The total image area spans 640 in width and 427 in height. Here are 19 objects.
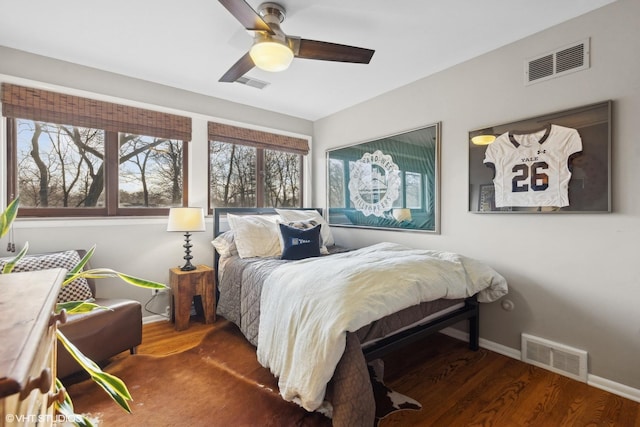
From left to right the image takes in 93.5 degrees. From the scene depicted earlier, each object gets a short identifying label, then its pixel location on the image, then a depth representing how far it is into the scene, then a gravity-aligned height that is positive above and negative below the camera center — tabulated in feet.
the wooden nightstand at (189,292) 9.09 -2.54
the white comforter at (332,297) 4.74 -1.65
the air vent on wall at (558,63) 6.63 +3.42
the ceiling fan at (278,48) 5.98 +3.45
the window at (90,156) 8.16 +1.69
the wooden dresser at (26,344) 1.31 -0.66
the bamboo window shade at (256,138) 11.34 +2.97
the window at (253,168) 11.68 +1.82
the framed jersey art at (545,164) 6.35 +1.10
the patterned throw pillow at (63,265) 6.82 -1.27
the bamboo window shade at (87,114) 7.87 +2.87
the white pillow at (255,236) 9.61 -0.83
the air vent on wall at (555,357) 6.63 -3.40
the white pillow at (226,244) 10.03 -1.14
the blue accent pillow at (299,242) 9.29 -1.01
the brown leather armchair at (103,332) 6.10 -2.69
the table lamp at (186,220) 9.25 -0.28
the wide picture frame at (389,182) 9.51 +1.03
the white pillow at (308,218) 11.36 -0.28
